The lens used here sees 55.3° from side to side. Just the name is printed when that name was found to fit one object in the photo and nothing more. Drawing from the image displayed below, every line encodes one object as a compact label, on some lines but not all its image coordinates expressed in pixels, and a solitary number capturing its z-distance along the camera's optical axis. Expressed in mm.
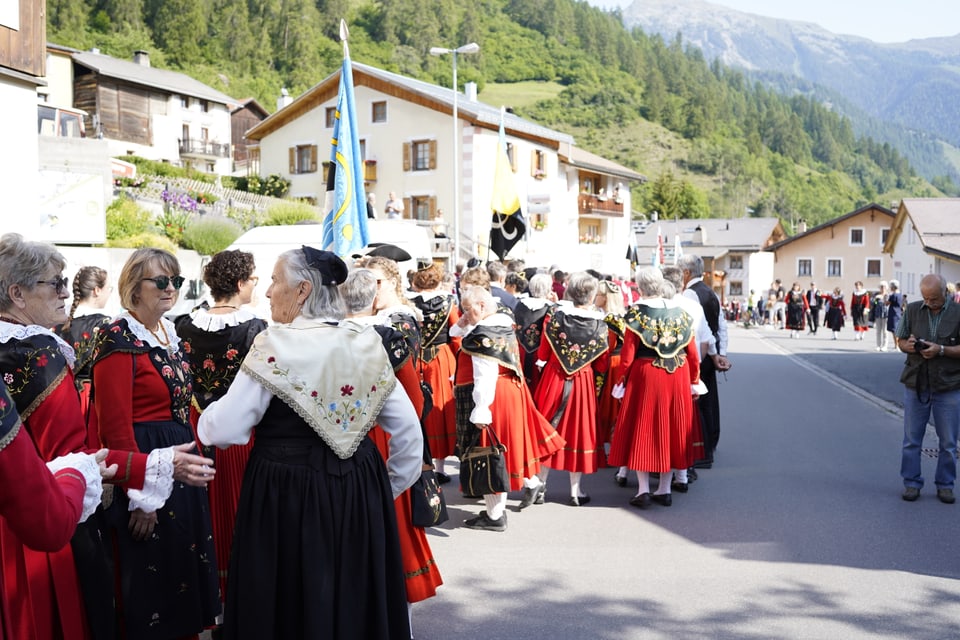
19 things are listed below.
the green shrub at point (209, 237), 20438
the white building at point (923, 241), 31953
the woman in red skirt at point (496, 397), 6527
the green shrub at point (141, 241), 17789
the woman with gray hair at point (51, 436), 2980
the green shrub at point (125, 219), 19562
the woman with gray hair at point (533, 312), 8852
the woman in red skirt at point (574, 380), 7668
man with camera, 7516
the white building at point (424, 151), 37406
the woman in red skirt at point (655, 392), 7473
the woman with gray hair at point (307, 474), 3275
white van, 12953
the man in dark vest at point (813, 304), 35147
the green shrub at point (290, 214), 24781
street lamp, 27494
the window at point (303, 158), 40844
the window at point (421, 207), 38478
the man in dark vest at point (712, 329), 8992
